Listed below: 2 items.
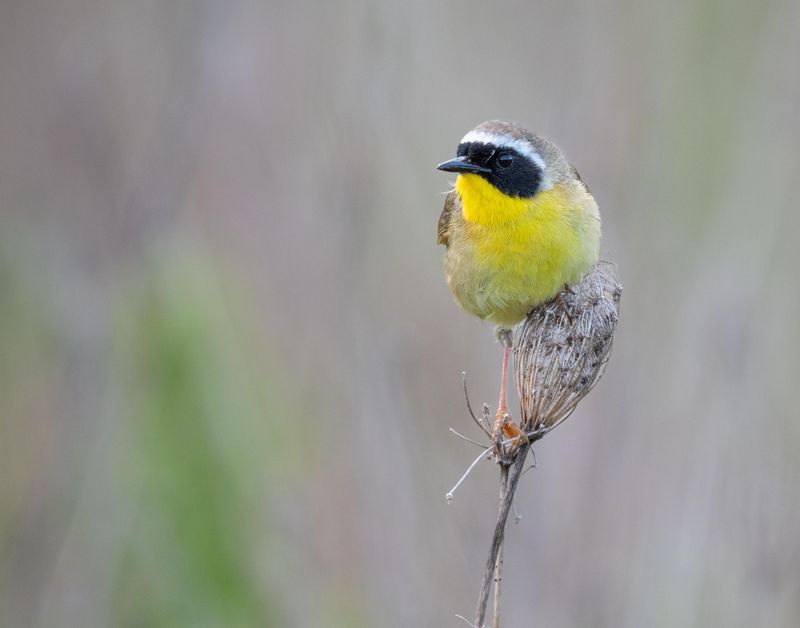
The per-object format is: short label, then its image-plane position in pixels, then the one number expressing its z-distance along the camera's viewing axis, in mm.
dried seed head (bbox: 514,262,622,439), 6234
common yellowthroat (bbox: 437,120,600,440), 7680
